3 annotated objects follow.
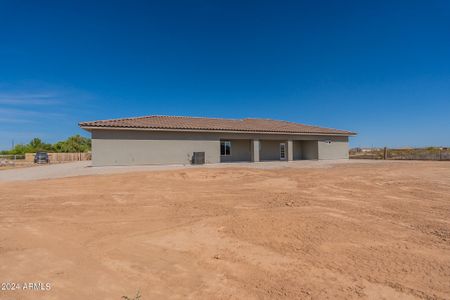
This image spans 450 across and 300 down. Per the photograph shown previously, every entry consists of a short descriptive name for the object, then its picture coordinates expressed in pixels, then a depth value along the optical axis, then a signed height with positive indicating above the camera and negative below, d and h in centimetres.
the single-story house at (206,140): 1821 +137
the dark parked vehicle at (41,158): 3186 +9
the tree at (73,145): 5286 +284
